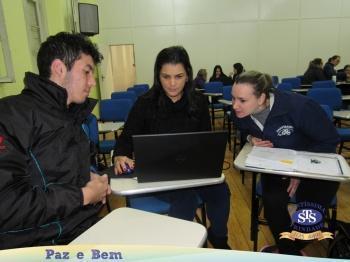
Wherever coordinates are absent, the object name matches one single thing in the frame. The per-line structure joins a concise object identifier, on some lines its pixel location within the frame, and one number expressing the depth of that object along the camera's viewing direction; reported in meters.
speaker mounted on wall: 5.24
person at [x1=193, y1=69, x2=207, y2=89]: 6.67
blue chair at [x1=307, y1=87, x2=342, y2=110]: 3.54
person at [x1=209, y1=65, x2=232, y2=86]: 6.69
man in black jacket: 0.90
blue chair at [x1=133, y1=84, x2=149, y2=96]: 5.57
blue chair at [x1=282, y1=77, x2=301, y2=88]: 6.05
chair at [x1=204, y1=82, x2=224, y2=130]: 5.99
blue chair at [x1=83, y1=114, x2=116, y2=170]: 2.68
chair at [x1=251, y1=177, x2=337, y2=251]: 1.66
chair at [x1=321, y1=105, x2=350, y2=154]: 2.98
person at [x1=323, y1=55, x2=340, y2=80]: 6.48
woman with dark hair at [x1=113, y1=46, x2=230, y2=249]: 1.63
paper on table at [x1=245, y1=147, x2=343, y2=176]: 1.38
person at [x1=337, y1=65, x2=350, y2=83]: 6.15
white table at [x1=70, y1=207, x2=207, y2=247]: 0.90
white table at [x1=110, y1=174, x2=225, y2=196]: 1.25
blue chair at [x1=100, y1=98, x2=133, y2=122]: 3.65
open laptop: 1.17
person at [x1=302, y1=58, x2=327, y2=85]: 6.08
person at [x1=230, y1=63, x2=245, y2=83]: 6.75
